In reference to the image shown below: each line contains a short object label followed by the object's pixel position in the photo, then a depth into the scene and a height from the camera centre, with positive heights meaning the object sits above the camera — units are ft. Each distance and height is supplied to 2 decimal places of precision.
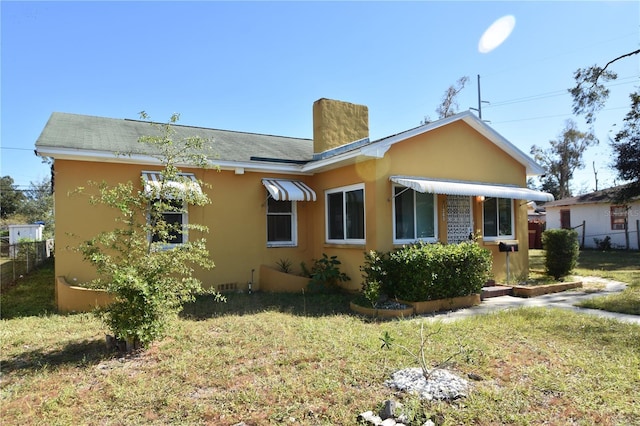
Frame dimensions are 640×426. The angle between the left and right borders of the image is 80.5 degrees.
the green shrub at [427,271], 33.88 -4.22
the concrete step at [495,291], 40.19 -7.22
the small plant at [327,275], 40.98 -5.12
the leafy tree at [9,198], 176.35 +16.96
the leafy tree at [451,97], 131.13 +45.26
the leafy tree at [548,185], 206.39 +21.81
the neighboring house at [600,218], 98.53 +1.49
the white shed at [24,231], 107.76 +0.49
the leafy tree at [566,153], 172.14 +33.73
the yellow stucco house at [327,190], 36.91 +4.04
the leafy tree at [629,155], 81.00 +14.83
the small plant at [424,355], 17.83 -7.15
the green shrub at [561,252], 48.70 -3.68
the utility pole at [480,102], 120.57 +39.36
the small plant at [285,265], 46.19 -4.56
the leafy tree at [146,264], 21.95 -2.03
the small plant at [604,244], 100.07 -5.60
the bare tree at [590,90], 61.41 +22.29
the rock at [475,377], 18.21 -7.35
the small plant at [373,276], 33.01 -4.61
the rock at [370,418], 14.49 -7.45
